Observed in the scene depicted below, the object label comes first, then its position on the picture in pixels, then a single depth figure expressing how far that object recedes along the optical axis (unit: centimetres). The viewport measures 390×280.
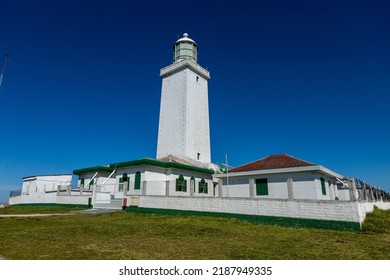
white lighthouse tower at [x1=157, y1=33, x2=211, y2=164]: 2662
